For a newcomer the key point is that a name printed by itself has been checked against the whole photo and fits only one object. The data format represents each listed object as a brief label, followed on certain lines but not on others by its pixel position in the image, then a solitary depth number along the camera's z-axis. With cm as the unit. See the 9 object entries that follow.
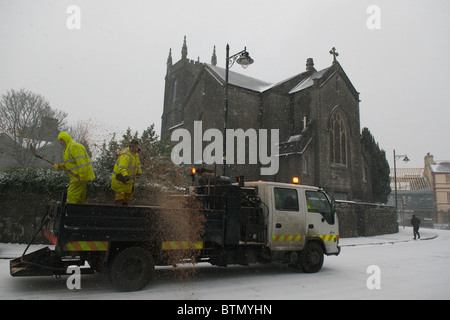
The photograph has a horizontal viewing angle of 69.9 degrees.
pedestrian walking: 2147
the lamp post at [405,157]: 3180
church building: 2548
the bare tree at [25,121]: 2605
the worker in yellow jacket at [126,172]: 628
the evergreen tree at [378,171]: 3369
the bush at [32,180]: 1246
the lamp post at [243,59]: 1320
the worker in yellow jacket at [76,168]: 600
